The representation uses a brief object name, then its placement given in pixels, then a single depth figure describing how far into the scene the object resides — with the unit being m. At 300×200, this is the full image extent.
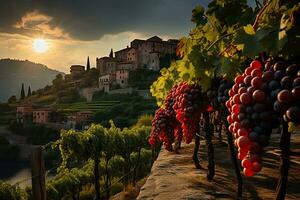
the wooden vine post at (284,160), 2.64
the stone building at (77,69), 150.80
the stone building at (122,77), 121.50
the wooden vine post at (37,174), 5.49
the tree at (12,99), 155.25
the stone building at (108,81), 123.69
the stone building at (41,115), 113.37
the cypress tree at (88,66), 151.88
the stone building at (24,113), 118.06
